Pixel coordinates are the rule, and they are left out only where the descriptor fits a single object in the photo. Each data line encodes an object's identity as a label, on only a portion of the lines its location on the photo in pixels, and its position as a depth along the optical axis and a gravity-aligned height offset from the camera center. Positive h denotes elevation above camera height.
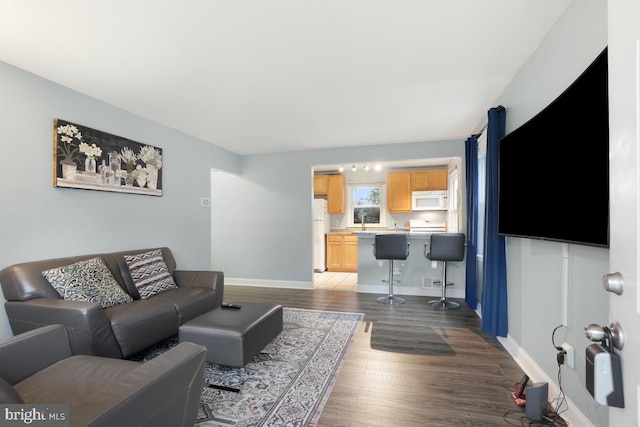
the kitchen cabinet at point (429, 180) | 6.70 +0.74
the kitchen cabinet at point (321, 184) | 7.58 +0.72
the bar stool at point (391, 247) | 4.40 -0.54
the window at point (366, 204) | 7.52 +0.19
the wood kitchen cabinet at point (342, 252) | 7.14 -1.02
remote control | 2.75 -0.90
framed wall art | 2.75 +0.54
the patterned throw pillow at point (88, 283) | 2.41 -0.62
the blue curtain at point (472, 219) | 4.02 -0.12
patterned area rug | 1.84 -1.31
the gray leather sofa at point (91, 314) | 2.14 -0.84
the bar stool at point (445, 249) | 4.14 -0.55
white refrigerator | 6.92 -0.56
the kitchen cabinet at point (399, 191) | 6.95 +0.48
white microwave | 6.66 +0.26
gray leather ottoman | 2.20 -0.97
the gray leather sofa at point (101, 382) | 0.98 -0.75
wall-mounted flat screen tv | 1.26 +0.24
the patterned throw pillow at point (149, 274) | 3.05 -0.68
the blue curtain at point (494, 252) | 2.80 -0.41
